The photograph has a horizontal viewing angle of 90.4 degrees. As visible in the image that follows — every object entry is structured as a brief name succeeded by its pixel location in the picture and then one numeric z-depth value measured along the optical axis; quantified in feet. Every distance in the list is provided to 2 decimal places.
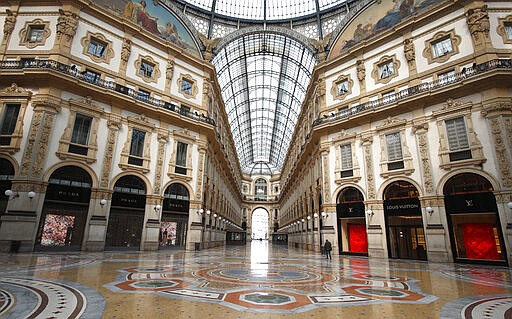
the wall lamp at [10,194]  45.68
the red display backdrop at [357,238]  66.18
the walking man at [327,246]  51.44
